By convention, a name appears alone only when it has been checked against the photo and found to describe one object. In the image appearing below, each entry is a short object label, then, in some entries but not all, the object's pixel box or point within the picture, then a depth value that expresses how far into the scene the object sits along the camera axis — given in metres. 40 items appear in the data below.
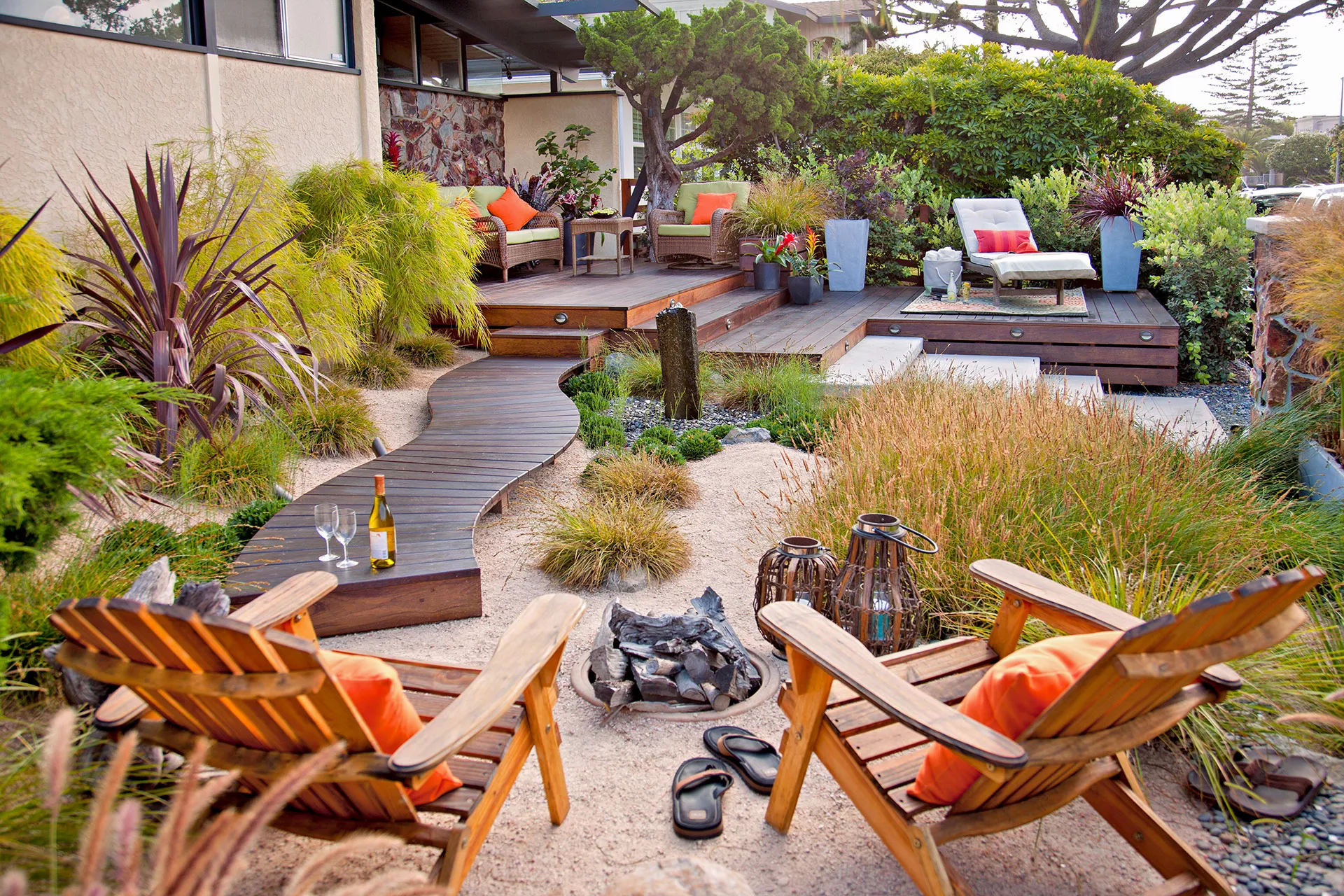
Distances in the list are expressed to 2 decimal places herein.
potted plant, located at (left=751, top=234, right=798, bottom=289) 10.34
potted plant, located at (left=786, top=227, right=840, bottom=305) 10.21
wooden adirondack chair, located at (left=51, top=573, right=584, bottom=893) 1.45
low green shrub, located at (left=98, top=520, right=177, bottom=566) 3.11
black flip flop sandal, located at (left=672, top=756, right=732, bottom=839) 2.20
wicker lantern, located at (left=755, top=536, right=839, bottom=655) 3.08
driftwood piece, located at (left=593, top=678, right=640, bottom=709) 2.78
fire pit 2.81
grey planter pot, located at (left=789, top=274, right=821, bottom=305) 10.20
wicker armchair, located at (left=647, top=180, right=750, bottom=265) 10.71
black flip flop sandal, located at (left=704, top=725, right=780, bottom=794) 2.41
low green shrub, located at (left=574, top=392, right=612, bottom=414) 6.28
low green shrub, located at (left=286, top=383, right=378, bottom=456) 5.13
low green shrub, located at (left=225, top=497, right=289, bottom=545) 3.76
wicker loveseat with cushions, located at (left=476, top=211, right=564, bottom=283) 9.46
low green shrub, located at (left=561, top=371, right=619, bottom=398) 6.59
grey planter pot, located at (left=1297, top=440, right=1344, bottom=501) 3.79
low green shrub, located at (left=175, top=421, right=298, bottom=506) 4.16
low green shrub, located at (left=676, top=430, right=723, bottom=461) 5.35
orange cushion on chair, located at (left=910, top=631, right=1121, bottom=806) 1.73
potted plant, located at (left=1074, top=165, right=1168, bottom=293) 9.74
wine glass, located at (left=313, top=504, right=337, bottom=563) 3.20
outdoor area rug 8.76
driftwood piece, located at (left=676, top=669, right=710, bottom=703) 2.81
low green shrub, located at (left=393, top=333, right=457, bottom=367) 7.19
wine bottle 3.30
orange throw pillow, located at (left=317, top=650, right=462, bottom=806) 1.74
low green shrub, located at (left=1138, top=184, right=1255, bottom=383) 8.16
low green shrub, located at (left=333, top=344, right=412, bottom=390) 6.52
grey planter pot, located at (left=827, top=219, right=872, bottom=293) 10.92
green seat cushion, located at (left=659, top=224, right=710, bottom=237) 10.82
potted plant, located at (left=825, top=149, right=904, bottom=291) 10.95
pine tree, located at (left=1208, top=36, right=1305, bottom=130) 37.16
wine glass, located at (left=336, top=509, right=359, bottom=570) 3.25
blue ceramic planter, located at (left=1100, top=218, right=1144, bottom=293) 9.88
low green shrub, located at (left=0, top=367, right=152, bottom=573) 1.83
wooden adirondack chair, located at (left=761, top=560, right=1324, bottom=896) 1.57
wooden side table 10.41
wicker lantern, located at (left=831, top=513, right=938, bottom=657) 2.88
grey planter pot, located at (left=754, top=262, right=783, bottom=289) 10.35
